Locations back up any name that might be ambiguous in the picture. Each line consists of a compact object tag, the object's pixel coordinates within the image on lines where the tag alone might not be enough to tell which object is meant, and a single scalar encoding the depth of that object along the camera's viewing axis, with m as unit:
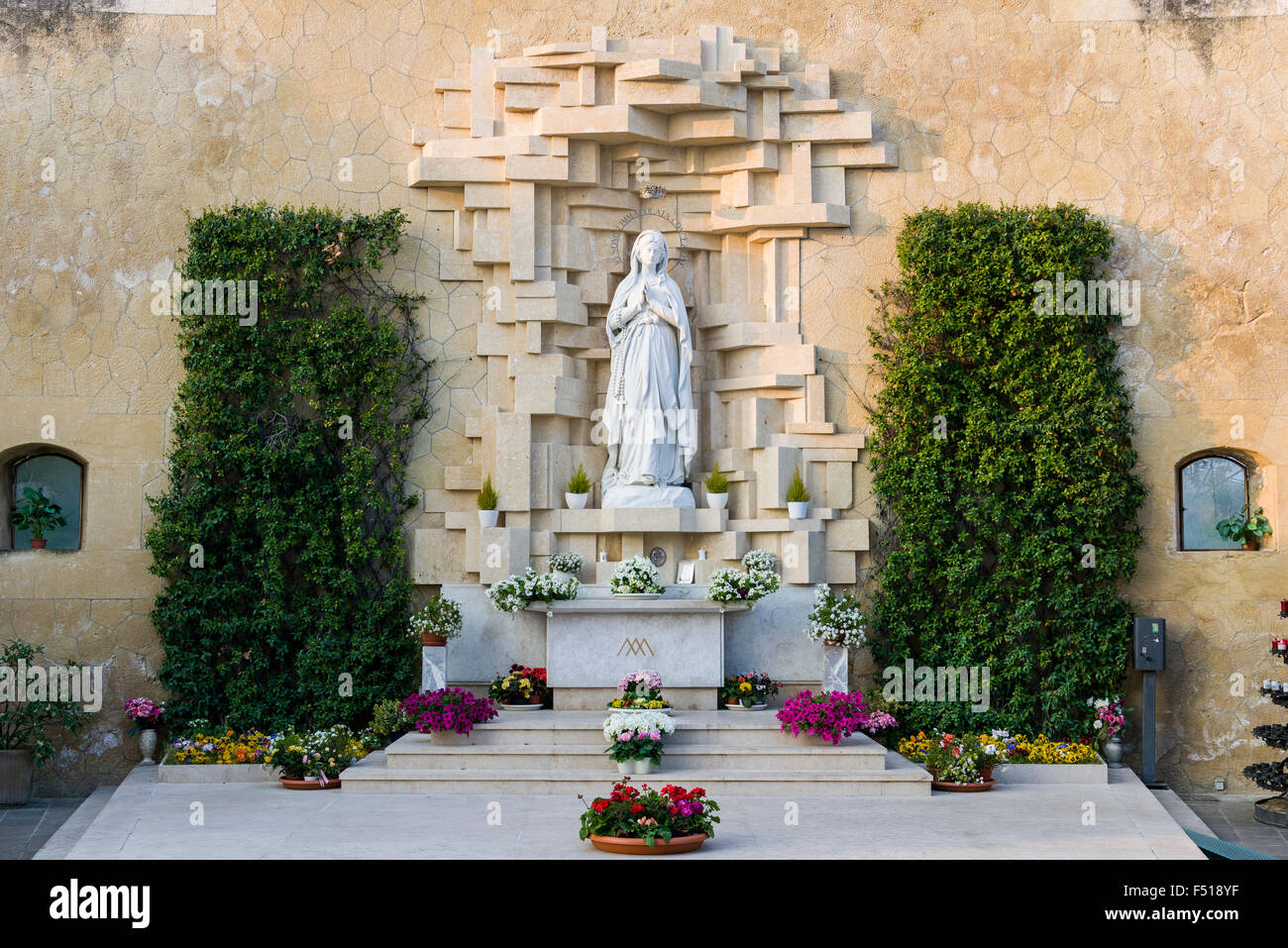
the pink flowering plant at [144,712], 13.50
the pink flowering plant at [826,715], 12.17
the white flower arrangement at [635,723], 11.59
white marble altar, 13.36
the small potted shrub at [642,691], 12.59
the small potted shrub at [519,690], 13.38
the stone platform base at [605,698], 13.36
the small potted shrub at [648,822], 9.15
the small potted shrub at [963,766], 12.12
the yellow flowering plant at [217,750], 12.70
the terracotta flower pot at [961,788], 12.12
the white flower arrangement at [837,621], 13.44
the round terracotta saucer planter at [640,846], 9.12
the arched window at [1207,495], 14.45
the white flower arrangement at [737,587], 13.20
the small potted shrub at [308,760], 12.02
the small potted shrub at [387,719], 13.16
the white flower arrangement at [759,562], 13.94
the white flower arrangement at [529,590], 13.32
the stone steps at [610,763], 11.66
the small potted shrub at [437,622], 13.43
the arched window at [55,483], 14.30
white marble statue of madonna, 14.18
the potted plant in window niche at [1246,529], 14.12
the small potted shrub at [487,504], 14.07
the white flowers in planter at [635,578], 13.35
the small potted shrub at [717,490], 14.44
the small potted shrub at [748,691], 13.24
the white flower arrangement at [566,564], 14.06
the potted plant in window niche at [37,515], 14.07
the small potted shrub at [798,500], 14.09
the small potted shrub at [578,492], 14.33
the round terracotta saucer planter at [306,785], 12.01
